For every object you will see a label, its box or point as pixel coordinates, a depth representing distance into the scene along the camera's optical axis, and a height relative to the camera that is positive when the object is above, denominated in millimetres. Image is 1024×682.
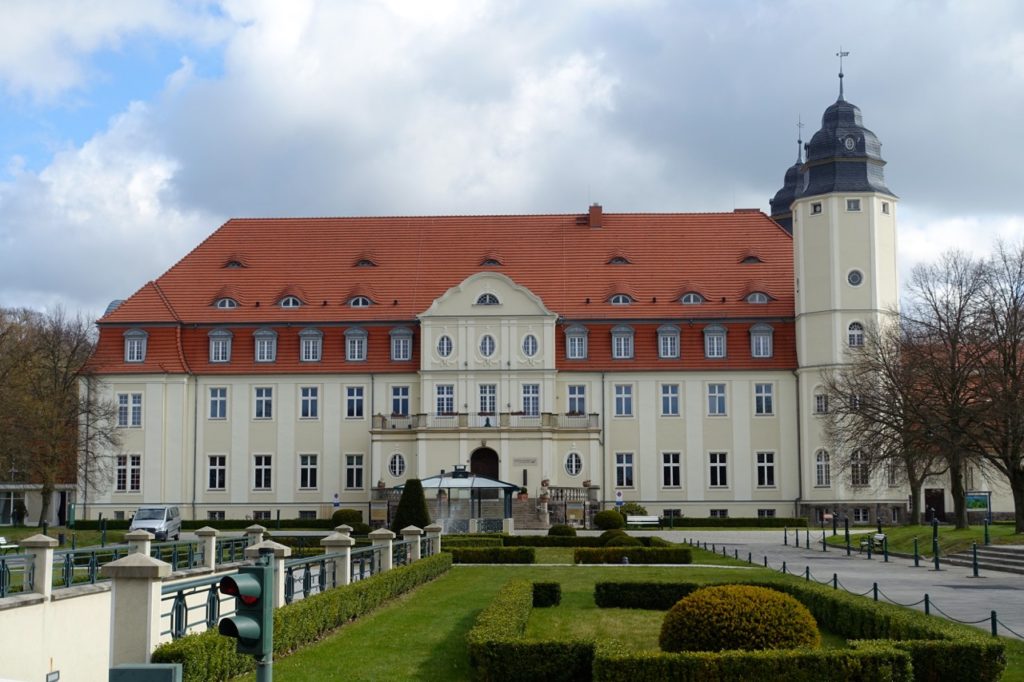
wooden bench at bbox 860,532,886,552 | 39309 -2115
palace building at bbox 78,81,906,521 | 58906 +4651
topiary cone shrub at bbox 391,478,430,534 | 44469 -1100
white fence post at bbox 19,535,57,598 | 18844 -1279
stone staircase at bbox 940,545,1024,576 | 31672 -2250
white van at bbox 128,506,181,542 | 51031 -1752
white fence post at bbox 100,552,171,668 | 13531 -1352
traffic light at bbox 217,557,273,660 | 8336 -880
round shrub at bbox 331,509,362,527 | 53512 -1679
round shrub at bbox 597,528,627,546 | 41631 -1974
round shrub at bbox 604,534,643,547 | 40156 -2101
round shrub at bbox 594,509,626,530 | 51338 -1842
